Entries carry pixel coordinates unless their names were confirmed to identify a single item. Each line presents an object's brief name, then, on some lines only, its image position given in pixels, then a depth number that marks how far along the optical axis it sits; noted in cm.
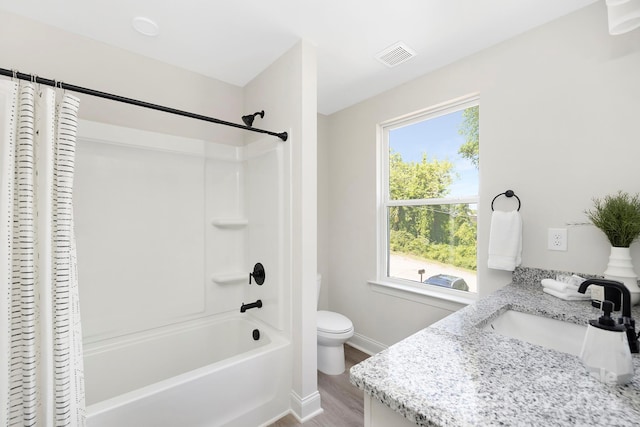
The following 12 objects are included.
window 209
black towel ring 175
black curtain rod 103
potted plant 127
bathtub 132
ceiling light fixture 164
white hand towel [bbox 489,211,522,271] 168
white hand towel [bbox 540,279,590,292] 137
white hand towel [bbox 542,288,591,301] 134
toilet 221
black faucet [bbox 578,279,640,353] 82
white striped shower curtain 92
